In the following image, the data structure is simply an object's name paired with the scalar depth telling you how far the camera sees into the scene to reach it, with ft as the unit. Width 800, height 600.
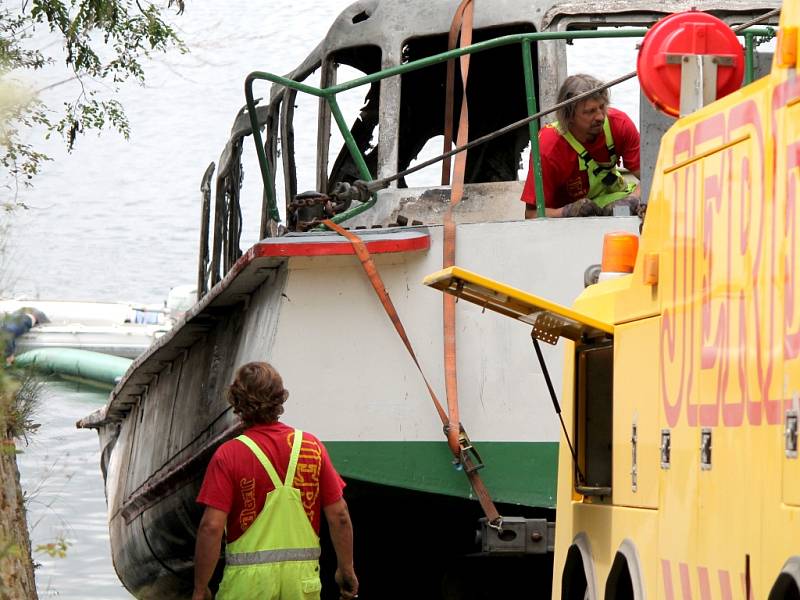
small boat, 295.89
